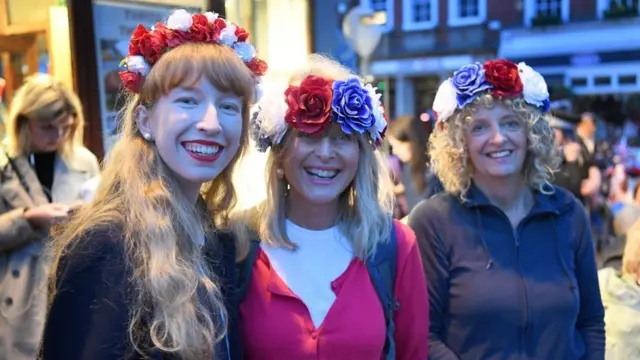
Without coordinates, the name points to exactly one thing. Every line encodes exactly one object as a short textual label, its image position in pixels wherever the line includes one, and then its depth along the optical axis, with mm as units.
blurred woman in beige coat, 2586
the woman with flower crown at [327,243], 1678
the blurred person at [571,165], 4488
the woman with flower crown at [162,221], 1274
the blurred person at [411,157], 4941
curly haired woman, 1954
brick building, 13148
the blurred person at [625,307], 2318
